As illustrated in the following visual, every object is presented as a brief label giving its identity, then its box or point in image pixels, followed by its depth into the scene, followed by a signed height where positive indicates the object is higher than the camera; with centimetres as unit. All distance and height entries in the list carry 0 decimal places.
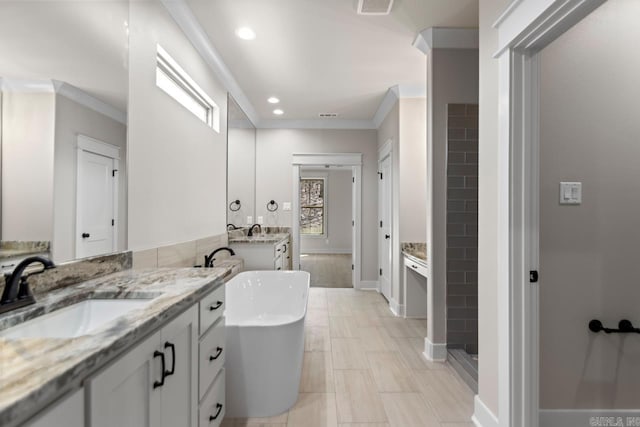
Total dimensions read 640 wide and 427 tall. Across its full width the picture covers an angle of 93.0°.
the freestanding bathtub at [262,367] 177 -89
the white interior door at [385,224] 411 -9
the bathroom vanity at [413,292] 348 -86
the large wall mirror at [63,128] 105 +35
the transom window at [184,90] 209 +103
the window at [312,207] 906 +31
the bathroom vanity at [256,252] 343 -40
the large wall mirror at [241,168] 400 +70
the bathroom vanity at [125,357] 58 -35
